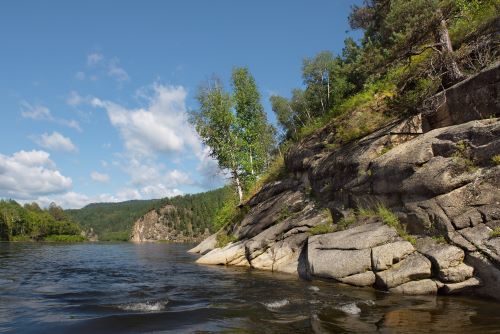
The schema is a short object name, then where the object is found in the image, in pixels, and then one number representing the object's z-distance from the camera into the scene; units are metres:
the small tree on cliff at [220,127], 45.31
